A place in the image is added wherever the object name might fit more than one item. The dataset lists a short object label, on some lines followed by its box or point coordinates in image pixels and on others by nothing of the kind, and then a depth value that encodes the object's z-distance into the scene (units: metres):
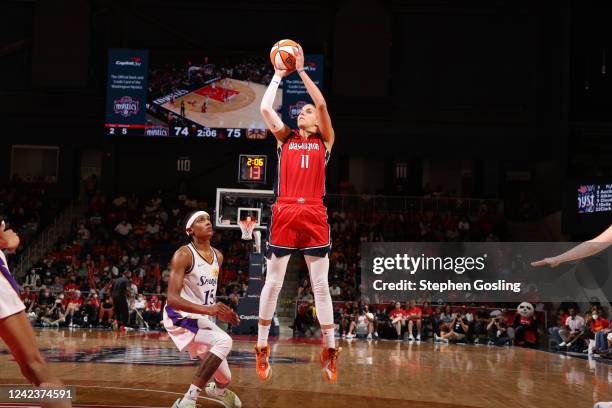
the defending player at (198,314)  6.35
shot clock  15.39
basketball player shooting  6.77
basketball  6.65
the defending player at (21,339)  4.41
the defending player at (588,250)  4.61
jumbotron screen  25.70
